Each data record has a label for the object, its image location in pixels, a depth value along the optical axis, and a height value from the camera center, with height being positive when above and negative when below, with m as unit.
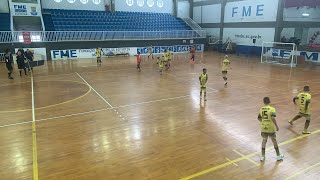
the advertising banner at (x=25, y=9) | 27.66 +4.22
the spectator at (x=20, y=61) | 18.61 -0.92
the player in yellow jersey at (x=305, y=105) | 8.30 -1.90
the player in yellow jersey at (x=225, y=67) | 15.72 -1.18
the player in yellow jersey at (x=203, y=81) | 12.27 -1.58
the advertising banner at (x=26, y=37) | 25.84 +1.11
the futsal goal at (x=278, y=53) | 25.86 -0.64
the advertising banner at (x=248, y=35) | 29.96 +1.57
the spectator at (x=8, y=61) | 17.30 -0.85
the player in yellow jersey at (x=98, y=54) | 24.20 -0.57
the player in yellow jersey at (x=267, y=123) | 6.45 -1.89
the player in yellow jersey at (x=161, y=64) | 19.91 -1.24
